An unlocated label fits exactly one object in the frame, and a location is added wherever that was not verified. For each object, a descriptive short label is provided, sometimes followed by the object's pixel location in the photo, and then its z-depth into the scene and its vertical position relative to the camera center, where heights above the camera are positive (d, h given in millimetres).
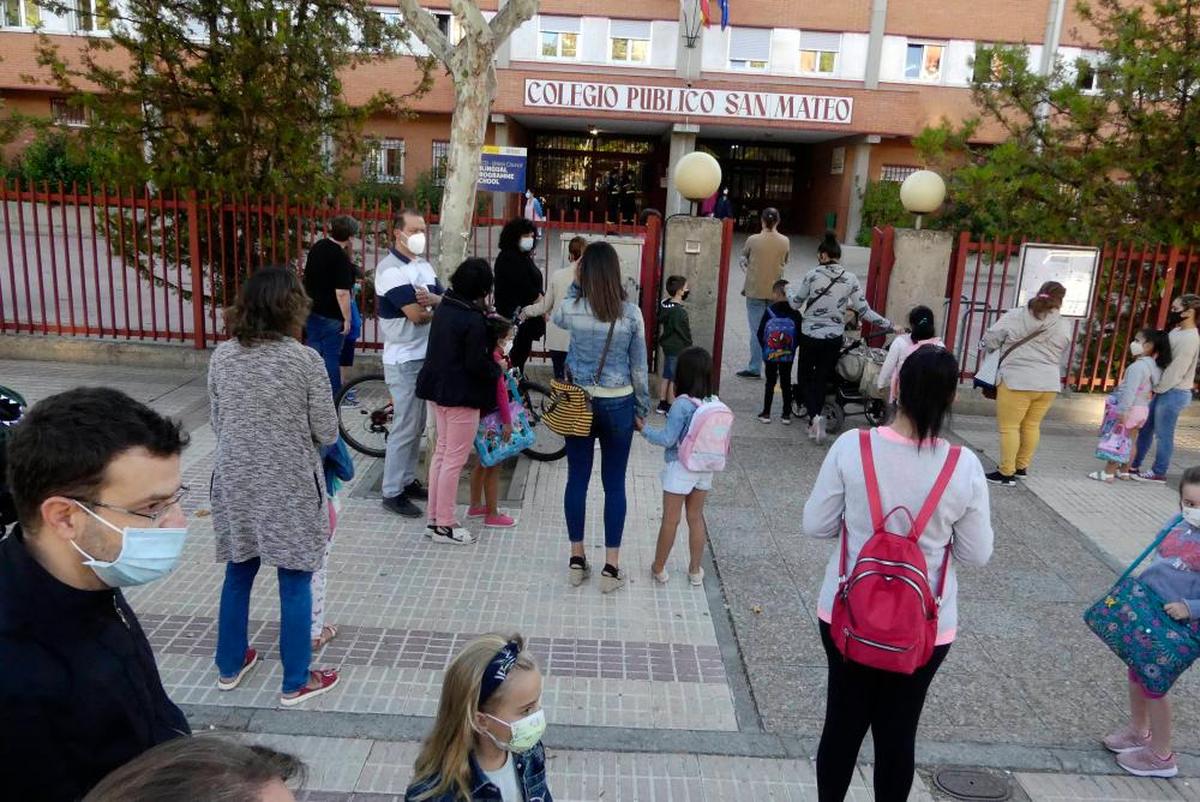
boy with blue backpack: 7844 -957
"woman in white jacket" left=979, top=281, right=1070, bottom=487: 6496 -790
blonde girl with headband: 2230 -1315
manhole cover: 3389 -2079
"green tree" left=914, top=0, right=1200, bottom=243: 8570 +1146
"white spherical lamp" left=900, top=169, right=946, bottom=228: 9031 +508
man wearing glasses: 1489 -709
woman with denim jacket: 4637 -809
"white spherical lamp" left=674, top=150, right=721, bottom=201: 8789 +533
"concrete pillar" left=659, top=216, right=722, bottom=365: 8633 -332
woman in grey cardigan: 3424 -904
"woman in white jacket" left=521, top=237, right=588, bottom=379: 7195 -679
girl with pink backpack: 4629 -1084
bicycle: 6797 -1598
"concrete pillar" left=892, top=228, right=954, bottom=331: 8844 -269
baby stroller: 7727 -1300
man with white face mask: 5578 -756
